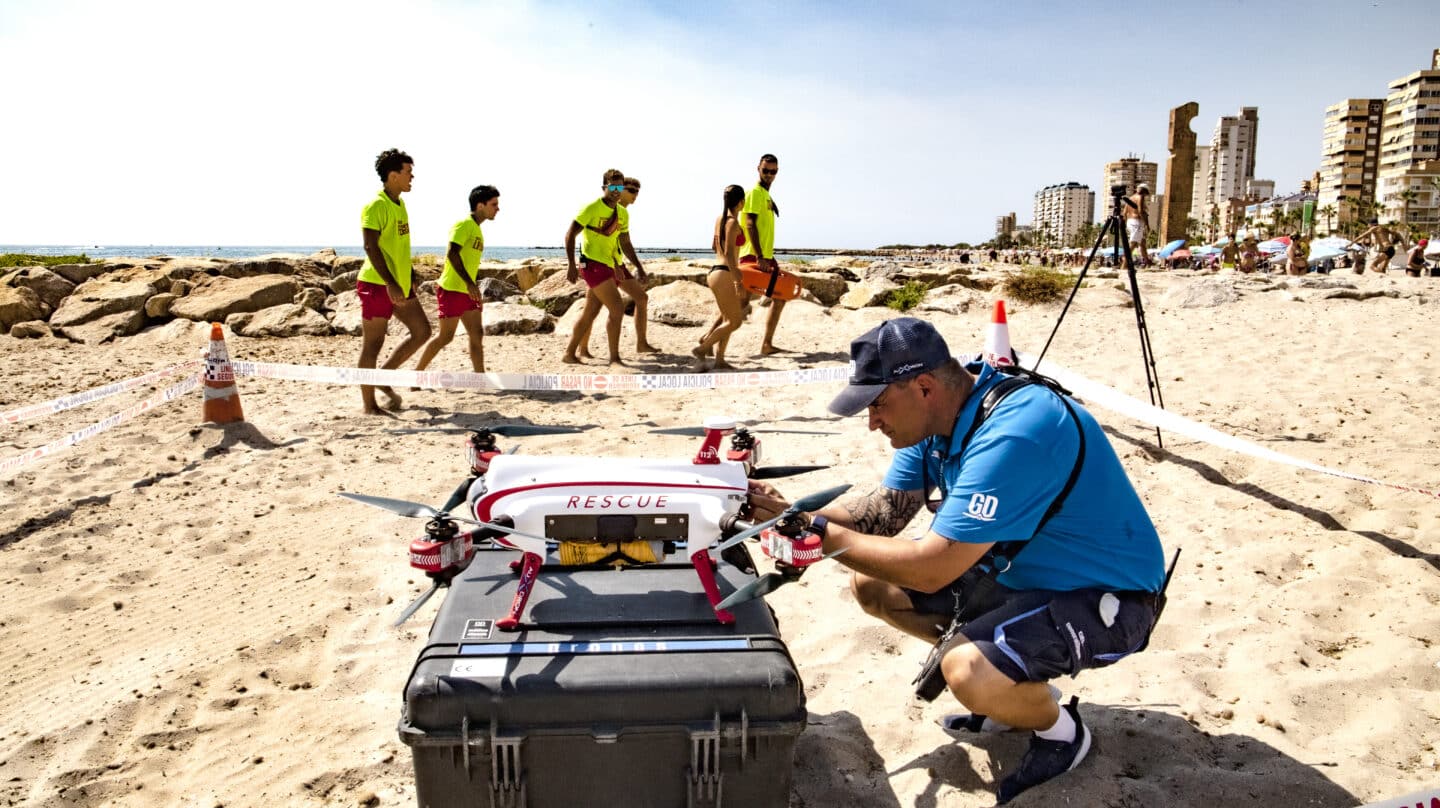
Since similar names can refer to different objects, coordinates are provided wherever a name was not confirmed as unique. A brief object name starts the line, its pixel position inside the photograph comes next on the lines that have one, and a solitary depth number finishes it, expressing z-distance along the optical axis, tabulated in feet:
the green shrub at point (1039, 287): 43.52
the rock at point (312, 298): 47.50
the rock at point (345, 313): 44.11
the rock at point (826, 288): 52.60
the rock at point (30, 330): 42.09
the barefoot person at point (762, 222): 31.45
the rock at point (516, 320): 42.27
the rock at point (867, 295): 47.67
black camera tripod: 19.06
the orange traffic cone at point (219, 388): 22.80
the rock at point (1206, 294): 36.76
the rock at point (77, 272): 53.83
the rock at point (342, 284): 55.31
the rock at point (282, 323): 43.50
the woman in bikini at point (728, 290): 30.68
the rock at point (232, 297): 45.75
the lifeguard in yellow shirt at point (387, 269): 24.75
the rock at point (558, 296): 49.98
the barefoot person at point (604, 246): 30.89
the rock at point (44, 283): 49.19
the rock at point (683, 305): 45.16
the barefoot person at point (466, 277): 28.17
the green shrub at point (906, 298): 44.88
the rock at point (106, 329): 42.73
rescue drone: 8.35
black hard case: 7.57
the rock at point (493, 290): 53.78
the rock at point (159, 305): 45.70
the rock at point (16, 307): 44.27
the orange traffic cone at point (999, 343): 19.62
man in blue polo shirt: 8.29
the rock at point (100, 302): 44.86
